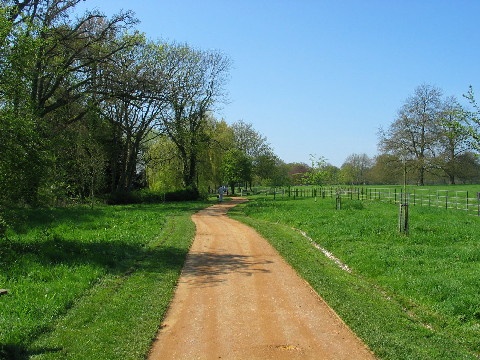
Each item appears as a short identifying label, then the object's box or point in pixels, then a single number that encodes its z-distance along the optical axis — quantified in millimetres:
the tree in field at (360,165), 107312
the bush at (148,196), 42656
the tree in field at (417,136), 72812
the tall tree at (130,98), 30656
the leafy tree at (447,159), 72000
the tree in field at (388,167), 75625
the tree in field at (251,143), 83738
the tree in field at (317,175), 43706
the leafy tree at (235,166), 63312
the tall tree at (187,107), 45244
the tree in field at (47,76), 13875
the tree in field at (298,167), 121156
